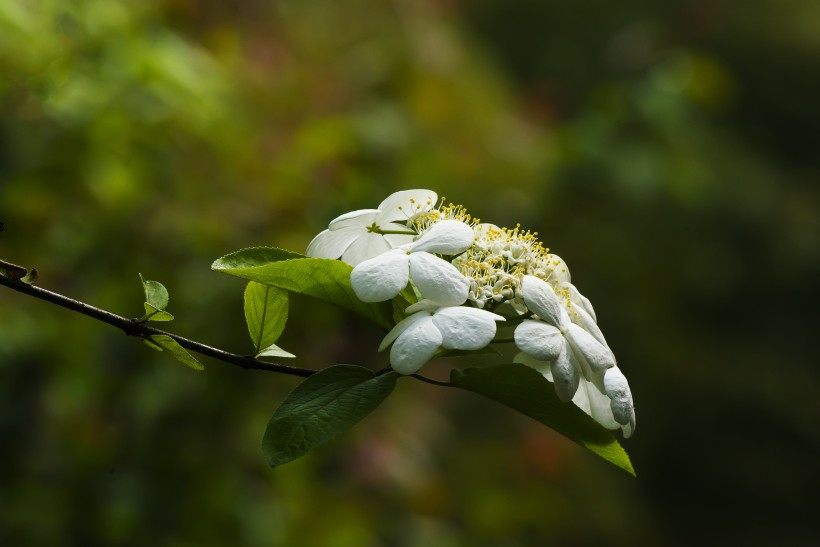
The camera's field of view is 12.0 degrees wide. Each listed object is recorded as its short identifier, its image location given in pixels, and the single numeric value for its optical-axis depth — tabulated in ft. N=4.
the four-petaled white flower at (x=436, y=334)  3.75
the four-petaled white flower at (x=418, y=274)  3.78
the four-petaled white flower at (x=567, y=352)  3.79
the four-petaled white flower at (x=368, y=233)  3.94
